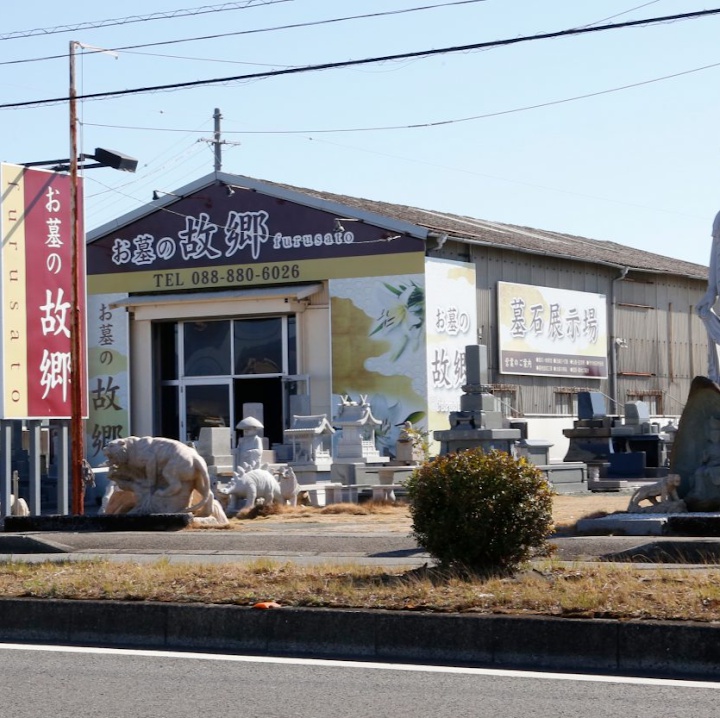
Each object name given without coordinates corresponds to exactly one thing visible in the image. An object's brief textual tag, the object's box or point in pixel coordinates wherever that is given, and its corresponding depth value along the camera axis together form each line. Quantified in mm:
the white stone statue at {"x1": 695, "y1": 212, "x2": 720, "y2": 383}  21203
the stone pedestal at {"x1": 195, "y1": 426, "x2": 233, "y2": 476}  32094
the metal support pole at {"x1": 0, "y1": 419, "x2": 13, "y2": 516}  22641
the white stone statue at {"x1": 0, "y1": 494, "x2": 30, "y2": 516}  26234
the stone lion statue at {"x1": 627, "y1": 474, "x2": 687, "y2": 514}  18719
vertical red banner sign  22891
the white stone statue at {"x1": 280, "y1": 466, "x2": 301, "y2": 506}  27891
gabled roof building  40250
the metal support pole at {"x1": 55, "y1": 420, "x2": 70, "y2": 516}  23203
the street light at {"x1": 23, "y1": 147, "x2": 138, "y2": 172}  24031
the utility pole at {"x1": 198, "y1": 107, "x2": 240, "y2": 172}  56316
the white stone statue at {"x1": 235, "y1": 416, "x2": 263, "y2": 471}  29906
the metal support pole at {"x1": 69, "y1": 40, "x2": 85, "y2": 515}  23328
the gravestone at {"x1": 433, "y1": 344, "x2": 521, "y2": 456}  30188
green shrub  11758
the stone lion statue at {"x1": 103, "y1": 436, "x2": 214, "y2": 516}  21125
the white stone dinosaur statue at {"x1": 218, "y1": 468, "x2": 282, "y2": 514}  25953
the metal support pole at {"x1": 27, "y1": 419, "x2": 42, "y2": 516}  23156
